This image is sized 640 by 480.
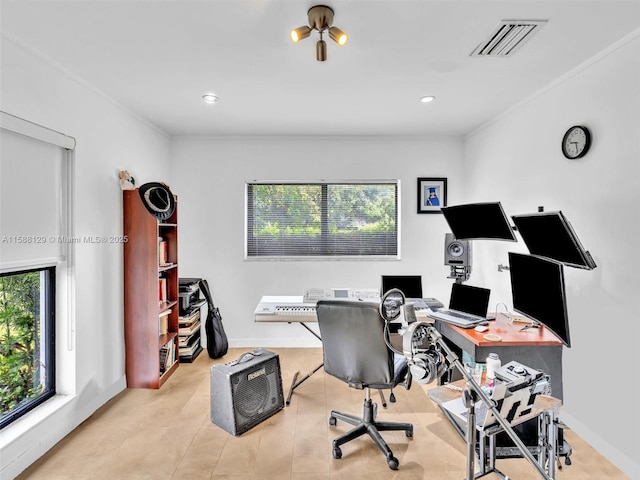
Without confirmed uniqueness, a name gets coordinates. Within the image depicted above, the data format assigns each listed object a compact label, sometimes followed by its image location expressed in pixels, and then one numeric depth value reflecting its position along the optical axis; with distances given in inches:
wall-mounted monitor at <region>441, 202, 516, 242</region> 102.3
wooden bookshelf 122.6
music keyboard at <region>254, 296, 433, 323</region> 114.6
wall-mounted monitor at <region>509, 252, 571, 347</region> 75.4
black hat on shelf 117.9
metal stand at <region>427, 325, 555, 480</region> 42.2
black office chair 82.4
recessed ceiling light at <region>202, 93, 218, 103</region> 111.6
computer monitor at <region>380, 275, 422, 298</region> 138.5
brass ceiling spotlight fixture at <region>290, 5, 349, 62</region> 64.3
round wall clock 92.0
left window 80.9
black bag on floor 149.7
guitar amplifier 96.0
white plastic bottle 80.2
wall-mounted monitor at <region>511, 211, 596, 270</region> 73.9
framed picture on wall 162.7
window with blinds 165.3
